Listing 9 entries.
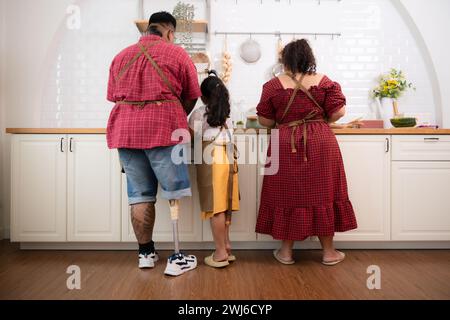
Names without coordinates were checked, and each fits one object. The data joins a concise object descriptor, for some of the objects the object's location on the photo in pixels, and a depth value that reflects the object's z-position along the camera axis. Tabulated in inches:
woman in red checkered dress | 80.4
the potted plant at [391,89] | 116.0
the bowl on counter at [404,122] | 101.5
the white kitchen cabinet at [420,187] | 94.7
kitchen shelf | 109.5
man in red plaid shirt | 72.7
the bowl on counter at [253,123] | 99.7
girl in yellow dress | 78.7
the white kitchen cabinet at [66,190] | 93.0
